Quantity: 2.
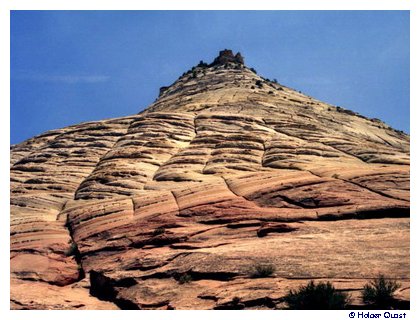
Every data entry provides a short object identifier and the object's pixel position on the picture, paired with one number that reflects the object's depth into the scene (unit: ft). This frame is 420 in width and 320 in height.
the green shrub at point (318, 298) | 53.78
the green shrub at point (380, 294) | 53.78
